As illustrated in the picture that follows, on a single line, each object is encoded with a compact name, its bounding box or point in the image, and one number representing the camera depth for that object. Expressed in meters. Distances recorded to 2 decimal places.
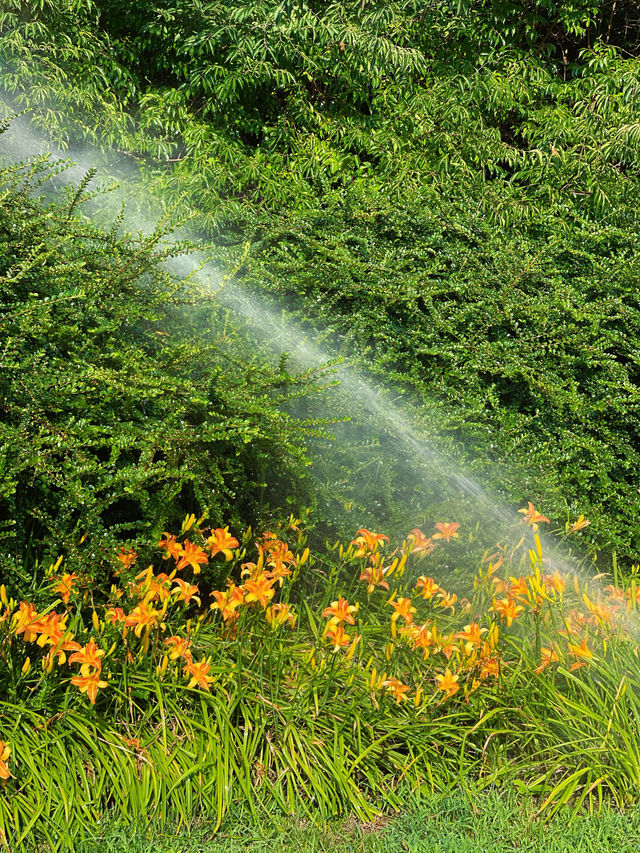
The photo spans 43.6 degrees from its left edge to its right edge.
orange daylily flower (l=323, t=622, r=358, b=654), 2.78
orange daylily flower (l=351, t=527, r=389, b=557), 3.04
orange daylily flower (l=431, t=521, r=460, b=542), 3.14
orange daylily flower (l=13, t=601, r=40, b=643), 2.55
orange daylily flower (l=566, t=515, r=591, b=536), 3.16
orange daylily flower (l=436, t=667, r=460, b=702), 2.69
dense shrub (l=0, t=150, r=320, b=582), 2.89
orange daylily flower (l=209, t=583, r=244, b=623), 2.76
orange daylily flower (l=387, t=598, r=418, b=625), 2.83
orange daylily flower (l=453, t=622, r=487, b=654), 2.78
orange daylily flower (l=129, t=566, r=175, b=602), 2.72
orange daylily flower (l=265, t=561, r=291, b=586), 2.90
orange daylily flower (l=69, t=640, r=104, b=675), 2.51
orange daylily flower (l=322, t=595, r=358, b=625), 2.79
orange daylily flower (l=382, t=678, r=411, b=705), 2.70
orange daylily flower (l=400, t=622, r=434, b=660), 2.80
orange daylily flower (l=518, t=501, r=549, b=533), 3.16
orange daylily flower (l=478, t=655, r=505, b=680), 2.84
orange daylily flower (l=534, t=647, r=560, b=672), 2.89
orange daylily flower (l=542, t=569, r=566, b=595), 2.85
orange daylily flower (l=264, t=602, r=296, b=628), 2.87
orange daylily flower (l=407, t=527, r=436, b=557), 3.13
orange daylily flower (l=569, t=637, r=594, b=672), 2.75
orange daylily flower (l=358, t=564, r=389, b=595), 3.06
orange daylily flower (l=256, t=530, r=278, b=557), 3.13
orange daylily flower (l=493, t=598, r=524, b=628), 2.89
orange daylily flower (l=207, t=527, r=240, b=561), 2.83
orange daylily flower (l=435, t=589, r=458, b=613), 3.06
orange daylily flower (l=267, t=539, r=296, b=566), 3.02
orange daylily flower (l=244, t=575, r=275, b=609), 2.77
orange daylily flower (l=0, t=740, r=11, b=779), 2.31
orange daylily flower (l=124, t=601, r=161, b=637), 2.62
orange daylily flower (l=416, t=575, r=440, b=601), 2.97
